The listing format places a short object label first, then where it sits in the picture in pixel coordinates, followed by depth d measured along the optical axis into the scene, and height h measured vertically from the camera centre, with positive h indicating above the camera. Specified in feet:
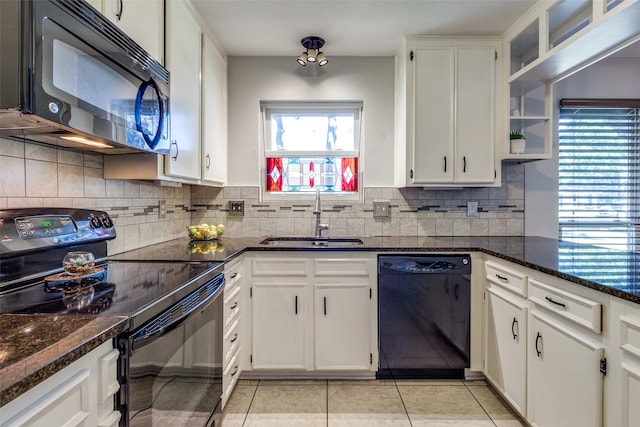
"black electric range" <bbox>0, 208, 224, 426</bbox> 3.01 -0.89
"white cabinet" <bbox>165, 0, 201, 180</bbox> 5.83 +2.27
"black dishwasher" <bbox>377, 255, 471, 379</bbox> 7.02 -2.08
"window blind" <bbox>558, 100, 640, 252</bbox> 8.93 +1.02
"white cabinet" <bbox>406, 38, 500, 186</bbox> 7.86 +2.36
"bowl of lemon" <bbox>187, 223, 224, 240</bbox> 7.87 -0.53
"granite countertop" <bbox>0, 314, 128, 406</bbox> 1.89 -0.91
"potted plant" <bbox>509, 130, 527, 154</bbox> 7.80 +1.60
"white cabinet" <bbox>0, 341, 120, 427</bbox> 1.96 -1.25
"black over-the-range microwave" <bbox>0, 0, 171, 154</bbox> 2.71 +1.29
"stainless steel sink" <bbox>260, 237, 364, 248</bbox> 8.05 -0.79
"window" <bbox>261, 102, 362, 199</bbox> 9.37 +1.65
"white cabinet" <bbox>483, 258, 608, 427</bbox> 4.00 -1.94
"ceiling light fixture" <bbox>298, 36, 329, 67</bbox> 7.87 +3.74
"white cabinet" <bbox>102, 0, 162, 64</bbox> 4.27 +2.66
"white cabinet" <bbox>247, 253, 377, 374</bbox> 7.14 -2.11
